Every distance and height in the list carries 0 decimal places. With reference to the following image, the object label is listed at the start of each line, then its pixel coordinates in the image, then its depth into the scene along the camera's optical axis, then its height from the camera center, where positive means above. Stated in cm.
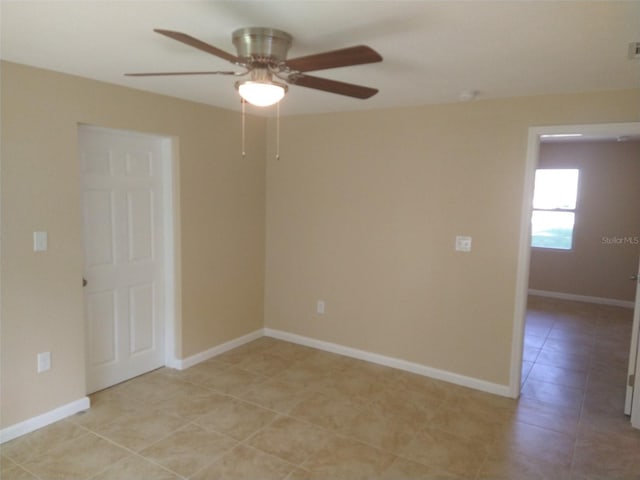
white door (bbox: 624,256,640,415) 312 -111
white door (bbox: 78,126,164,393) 326 -50
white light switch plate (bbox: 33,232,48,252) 279 -34
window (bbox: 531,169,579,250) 673 -10
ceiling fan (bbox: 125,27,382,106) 184 +56
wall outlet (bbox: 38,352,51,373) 288 -116
